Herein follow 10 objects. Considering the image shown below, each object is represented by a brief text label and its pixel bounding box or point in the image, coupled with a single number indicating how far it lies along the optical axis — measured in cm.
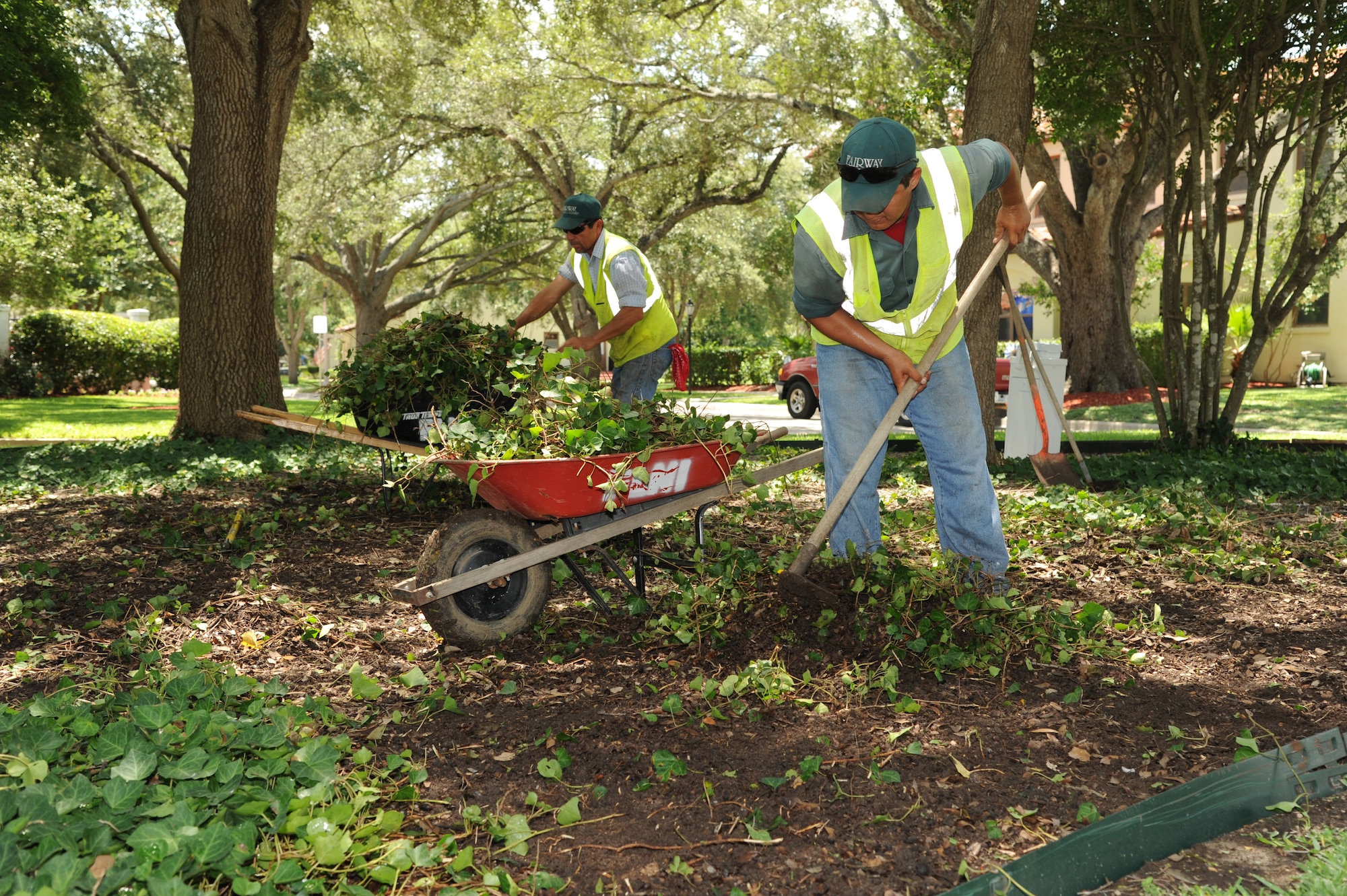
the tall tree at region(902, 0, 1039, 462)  657
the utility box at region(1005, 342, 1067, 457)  737
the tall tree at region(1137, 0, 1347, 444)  710
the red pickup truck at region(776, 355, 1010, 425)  1634
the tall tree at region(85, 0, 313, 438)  864
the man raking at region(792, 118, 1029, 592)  346
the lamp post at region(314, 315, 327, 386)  3862
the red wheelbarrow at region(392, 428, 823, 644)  349
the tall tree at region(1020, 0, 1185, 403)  1536
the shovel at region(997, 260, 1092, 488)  615
